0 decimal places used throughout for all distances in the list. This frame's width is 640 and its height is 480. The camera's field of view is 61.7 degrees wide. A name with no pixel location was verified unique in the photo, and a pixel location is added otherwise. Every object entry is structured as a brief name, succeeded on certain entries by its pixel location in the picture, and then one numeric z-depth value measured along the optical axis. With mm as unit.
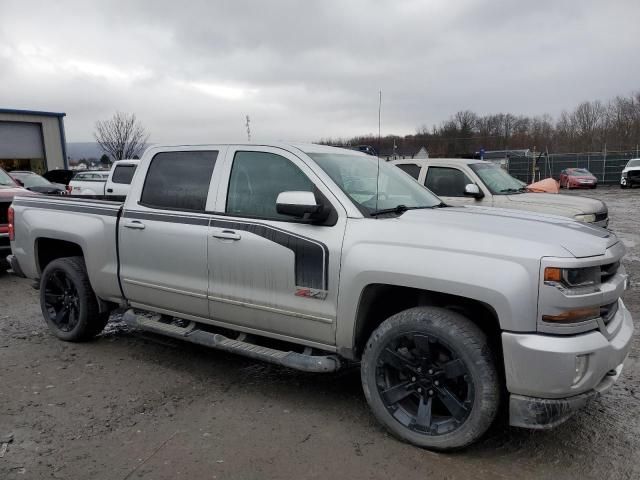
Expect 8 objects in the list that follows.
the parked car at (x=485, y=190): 8000
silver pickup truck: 2887
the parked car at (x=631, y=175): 31744
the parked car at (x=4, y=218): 8602
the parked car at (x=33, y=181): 14180
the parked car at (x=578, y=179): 33781
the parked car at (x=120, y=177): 13828
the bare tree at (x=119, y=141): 48125
